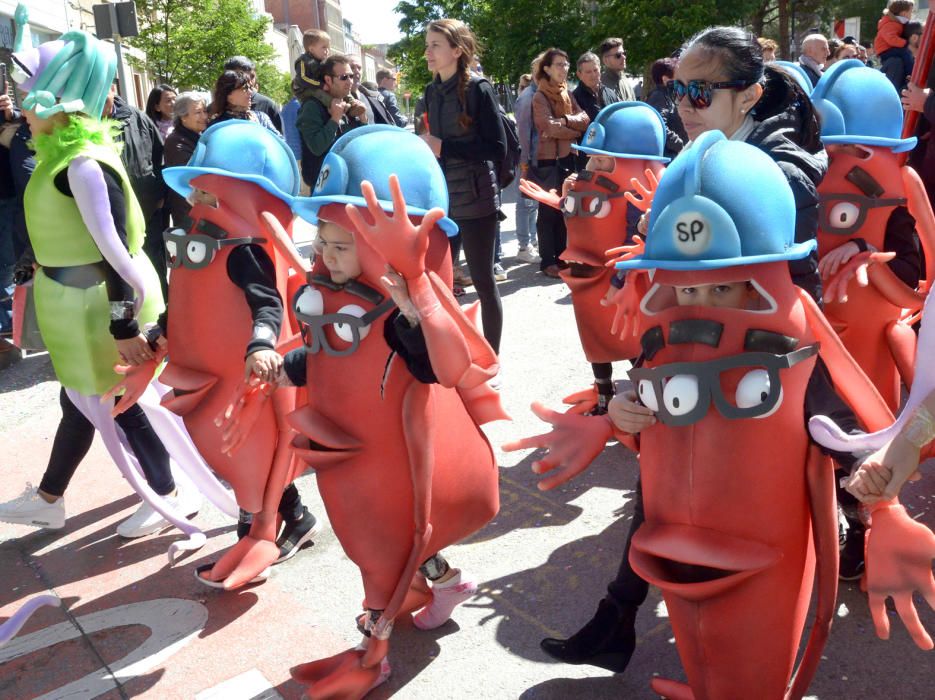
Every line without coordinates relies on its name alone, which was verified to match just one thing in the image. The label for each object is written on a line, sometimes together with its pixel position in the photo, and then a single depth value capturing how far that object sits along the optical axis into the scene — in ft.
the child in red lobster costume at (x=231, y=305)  10.14
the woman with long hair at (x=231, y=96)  18.79
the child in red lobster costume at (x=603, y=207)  13.08
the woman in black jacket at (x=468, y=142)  16.60
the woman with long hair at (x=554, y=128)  25.11
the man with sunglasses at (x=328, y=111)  19.26
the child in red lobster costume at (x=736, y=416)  6.31
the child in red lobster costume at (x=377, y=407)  8.09
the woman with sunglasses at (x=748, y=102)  8.14
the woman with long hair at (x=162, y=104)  24.35
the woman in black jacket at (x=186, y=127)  19.58
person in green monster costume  11.29
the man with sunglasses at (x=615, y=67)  27.50
